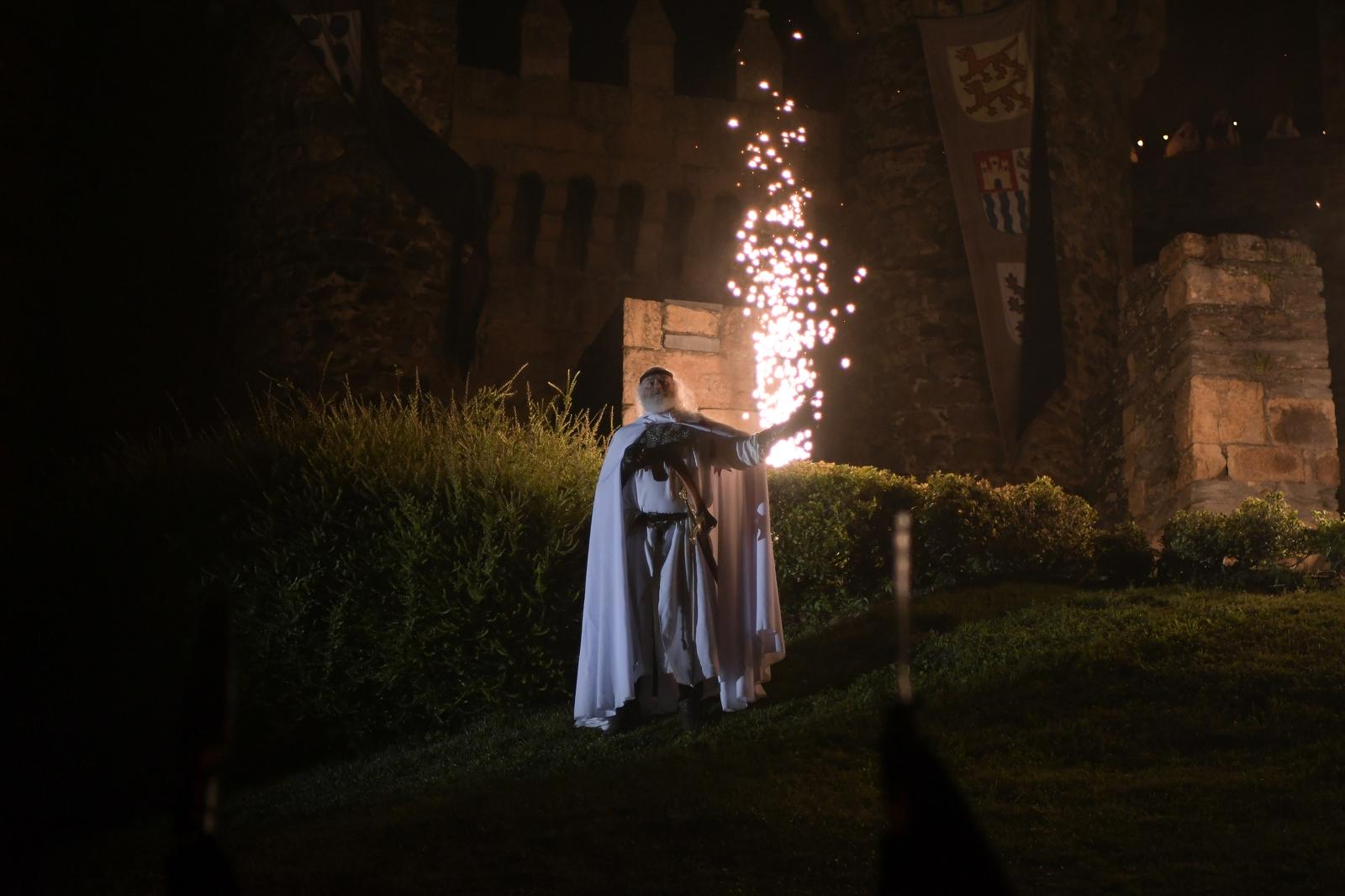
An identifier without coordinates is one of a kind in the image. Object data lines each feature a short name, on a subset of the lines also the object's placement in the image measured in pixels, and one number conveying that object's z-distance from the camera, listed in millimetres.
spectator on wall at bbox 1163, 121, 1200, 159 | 23281
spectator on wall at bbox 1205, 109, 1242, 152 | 22641
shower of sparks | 16984
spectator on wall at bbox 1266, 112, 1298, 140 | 22375
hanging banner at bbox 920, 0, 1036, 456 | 16516
